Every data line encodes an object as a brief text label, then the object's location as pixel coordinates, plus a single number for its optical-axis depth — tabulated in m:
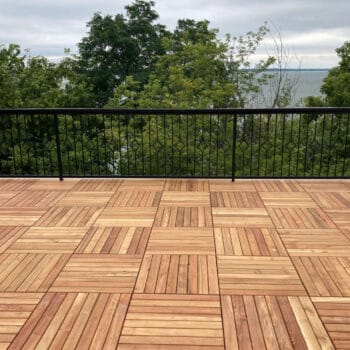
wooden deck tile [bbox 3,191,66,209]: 3.94
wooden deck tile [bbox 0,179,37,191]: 4.55
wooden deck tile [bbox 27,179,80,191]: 4.50
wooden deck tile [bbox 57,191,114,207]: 3.94
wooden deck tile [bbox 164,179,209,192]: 4.44
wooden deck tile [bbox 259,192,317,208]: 3.86
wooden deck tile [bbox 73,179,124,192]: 4.48
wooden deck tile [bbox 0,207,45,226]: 3.44
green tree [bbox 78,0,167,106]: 17.72
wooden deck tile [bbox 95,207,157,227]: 3.39
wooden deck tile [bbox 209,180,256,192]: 4.43
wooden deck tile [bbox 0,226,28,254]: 2.99
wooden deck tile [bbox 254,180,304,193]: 4.39
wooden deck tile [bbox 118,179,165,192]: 4.46
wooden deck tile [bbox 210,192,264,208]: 3.88
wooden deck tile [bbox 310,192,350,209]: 3.83
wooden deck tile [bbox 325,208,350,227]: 3.40
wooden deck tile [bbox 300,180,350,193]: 4.38
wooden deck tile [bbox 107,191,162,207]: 3.90
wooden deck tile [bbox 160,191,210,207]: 3.90
